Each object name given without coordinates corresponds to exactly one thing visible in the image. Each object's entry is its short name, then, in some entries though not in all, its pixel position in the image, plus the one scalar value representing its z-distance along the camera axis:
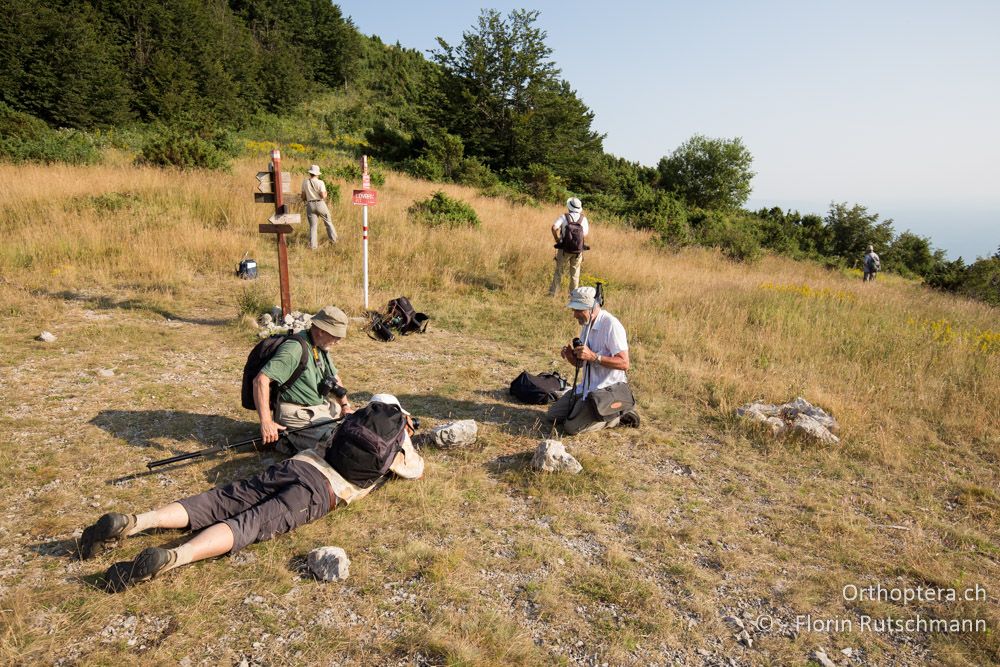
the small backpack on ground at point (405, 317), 8.07
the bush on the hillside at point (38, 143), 14.20
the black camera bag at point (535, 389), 6.15
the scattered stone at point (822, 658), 2.94
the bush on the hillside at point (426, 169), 21.70
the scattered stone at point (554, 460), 4.61
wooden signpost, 7.11
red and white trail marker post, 8.35
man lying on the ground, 3.15
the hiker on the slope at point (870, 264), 17.94
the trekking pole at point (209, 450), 3.98
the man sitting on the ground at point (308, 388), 4.19
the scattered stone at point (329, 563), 3.21
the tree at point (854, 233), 24.25
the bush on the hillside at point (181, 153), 14.20
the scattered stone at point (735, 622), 3.17
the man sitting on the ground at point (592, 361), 5.21
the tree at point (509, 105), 26.75
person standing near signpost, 11.05
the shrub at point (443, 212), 13.20
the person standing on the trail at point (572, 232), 9.66
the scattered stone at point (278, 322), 7.61
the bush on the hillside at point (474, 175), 22.27
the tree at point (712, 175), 32.25
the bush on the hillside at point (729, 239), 17.39
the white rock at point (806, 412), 5.78
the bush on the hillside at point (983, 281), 15.20
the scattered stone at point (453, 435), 4.98
